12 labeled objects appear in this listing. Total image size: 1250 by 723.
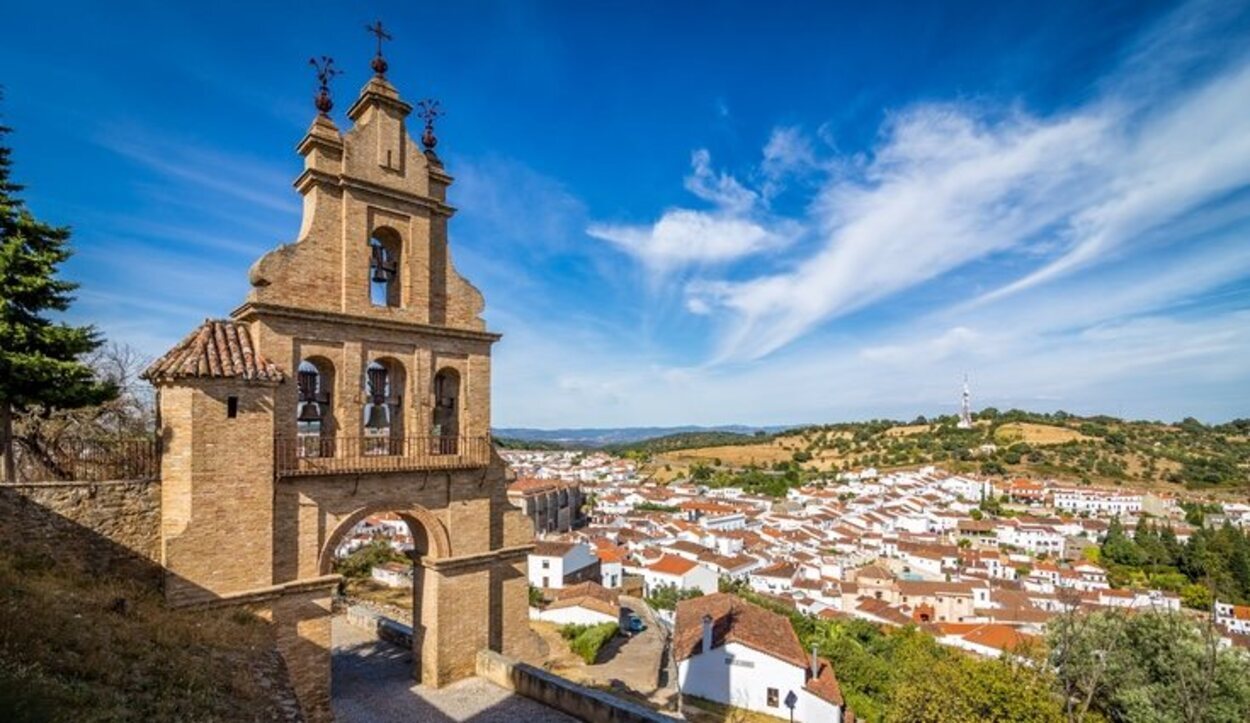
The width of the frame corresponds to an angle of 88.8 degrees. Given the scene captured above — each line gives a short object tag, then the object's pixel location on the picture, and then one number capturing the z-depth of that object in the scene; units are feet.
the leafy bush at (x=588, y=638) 81.56
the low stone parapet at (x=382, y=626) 49.14
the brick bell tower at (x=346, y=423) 31.17
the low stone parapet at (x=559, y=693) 32.83
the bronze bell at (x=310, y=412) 36.14
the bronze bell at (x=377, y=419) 39.58
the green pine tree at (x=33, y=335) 34.68
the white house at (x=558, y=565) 164.86
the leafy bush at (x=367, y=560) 92.22
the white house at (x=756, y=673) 85.87
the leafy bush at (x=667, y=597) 158.20
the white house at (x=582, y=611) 107.96
